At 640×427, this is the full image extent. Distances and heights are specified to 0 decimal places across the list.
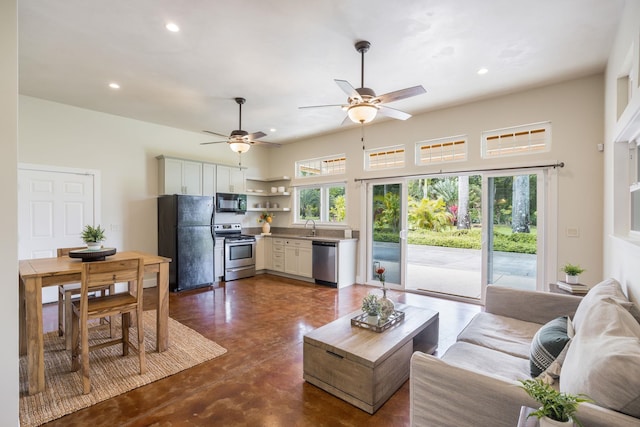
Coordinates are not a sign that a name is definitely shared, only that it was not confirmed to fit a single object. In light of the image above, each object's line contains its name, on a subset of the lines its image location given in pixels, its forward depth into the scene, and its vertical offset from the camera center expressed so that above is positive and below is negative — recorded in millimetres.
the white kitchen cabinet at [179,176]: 5457 +669
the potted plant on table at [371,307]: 2580 -826
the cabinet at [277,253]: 6551 -916
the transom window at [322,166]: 6287 +1016
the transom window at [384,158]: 5398 +1014
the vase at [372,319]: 2508 -908
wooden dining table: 2266 -709
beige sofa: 1069 -730
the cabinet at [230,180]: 6238 +697
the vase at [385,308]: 2598 -841
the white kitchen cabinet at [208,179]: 5957 +658
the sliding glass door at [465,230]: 4098 -328
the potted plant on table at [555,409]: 956 -644
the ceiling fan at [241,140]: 4141 +1006
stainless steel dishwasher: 5523 -953
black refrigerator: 5230 -479
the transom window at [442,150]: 4707 +1012
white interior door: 4262 +46
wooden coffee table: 2059 -1082
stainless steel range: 6035 -823
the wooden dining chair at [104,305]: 2297 -776
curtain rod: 3844 +615
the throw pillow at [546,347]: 1634 -759
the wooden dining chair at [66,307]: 2762 -955
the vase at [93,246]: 3001 -348
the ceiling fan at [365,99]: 2758 +1075
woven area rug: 2115 -1361
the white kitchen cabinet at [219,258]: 5867 -909
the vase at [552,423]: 929 -662
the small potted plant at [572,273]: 3053 -630
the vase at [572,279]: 3064 -691
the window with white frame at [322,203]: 6340 +197
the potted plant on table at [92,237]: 2980 -249
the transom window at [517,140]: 4027 +1009
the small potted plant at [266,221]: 7164 -216
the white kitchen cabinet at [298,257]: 5996 -938
